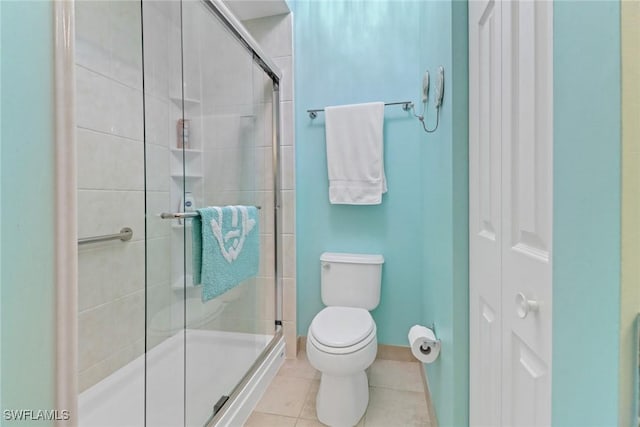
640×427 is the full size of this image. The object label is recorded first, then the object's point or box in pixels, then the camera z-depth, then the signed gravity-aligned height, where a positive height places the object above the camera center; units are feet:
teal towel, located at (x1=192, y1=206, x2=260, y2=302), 4.01 -0.61
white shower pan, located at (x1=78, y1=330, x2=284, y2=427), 3.95 -2.72
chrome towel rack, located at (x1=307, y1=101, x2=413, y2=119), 5.93 +2.16
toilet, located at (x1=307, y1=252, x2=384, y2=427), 4.18 -2.23
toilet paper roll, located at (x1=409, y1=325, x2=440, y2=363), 3.74 -1.82
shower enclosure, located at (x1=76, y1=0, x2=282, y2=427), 4.14 +0.13
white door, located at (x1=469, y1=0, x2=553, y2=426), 1.72 -0.03
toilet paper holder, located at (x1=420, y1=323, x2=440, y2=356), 3.77 -1.87
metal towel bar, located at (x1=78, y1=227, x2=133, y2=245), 4.03 -0.44
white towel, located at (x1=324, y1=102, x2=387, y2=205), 5.94 +1.14
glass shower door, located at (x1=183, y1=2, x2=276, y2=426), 4.54 +0.60
